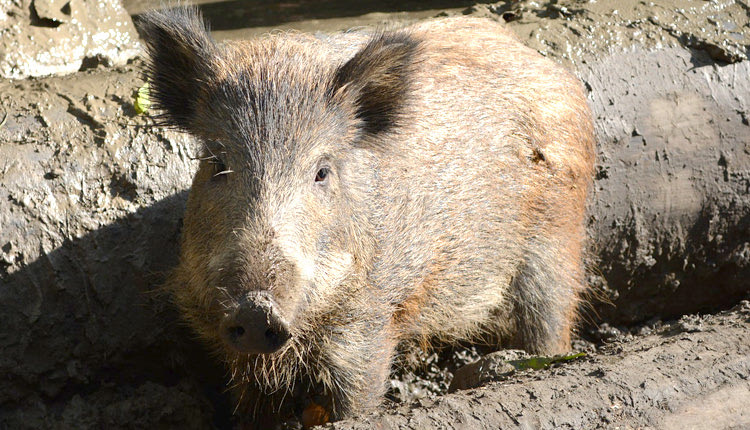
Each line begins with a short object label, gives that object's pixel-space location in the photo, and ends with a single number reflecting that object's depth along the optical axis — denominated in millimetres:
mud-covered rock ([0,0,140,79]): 5965
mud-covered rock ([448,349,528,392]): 3906
